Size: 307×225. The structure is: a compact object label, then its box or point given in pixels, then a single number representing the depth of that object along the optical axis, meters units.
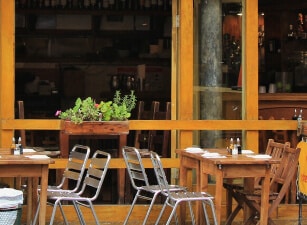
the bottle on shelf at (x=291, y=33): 15.04
